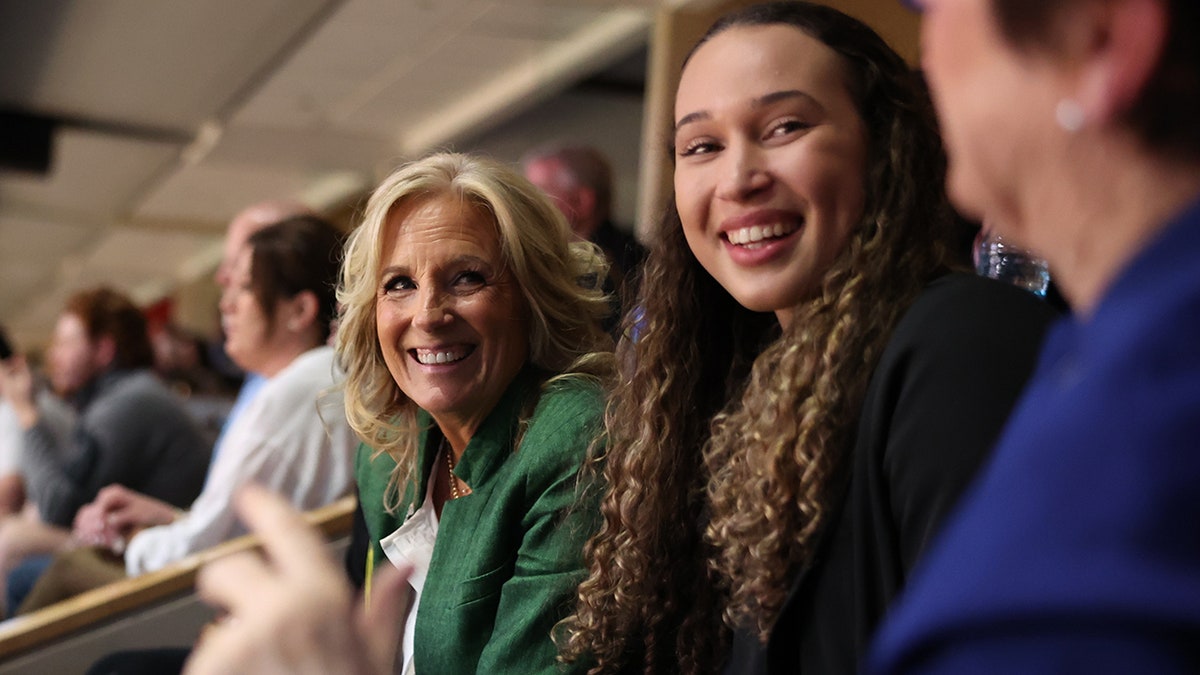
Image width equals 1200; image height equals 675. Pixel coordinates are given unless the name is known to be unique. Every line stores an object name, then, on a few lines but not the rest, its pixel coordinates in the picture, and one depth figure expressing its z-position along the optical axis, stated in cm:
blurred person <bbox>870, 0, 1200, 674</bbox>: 46
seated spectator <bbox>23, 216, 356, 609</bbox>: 305
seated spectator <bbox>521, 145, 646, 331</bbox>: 404
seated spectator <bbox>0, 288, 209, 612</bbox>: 399
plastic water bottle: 167
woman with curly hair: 107
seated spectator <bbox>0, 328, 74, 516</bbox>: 495
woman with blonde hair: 173
